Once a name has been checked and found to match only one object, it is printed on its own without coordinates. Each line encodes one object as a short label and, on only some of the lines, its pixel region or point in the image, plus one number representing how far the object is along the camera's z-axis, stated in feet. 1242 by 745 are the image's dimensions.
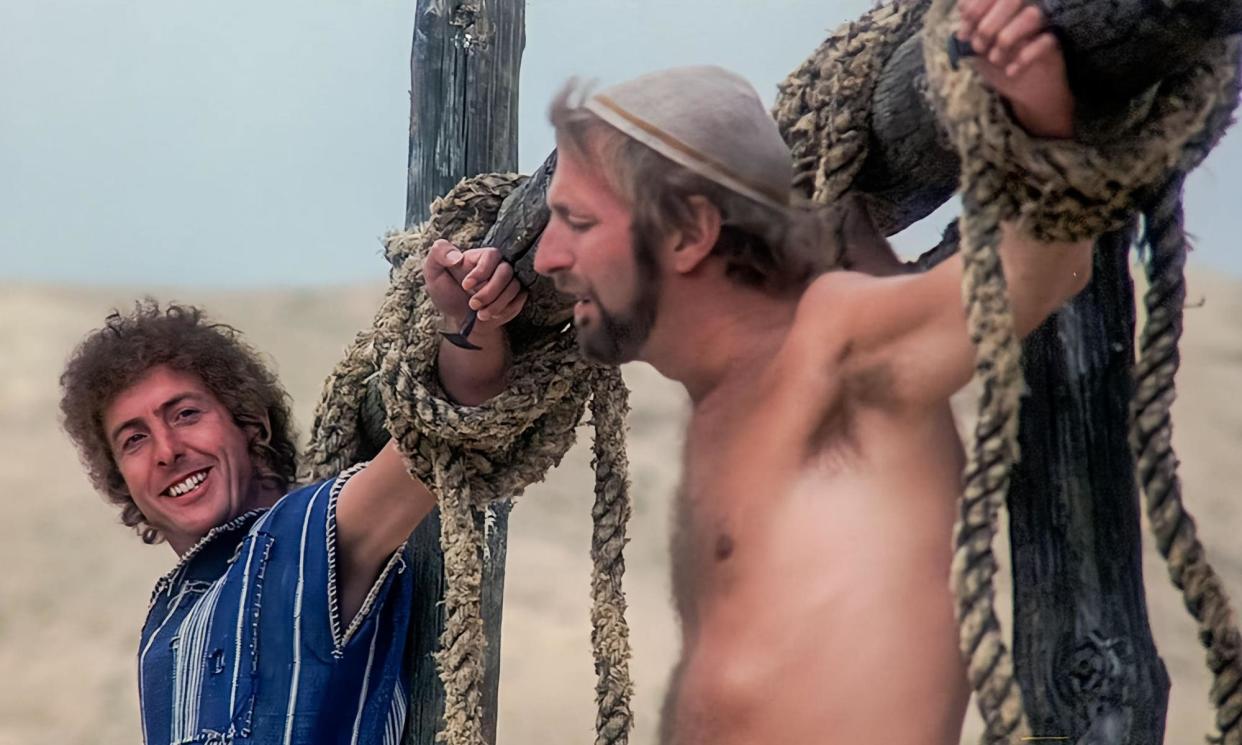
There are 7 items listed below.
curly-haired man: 22.74
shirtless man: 19.96
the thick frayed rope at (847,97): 20.81
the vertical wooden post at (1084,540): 20.90
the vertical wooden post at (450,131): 23.17
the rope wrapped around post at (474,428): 21.80
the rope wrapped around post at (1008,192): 18.31
